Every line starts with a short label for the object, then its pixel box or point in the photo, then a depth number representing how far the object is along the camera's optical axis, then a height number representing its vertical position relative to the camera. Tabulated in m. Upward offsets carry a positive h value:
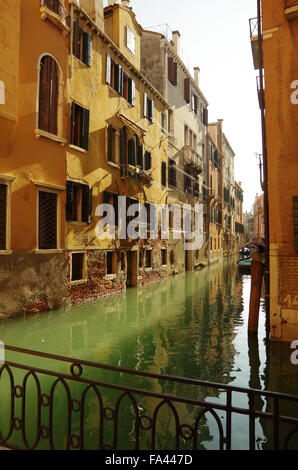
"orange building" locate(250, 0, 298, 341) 7.55 +1.97
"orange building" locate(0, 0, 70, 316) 9.23 +2.65
